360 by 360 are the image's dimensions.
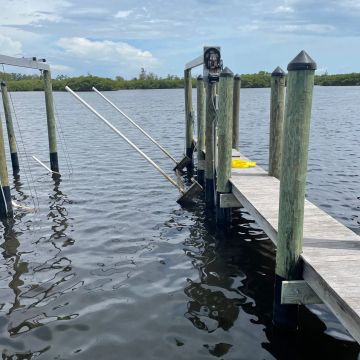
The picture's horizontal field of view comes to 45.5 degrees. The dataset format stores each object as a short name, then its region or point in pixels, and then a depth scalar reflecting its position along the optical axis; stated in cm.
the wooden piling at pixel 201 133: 1208
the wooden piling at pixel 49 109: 1448
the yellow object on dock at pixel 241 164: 1025
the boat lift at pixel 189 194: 1117
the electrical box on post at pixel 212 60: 984
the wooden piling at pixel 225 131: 812
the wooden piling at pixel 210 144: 972
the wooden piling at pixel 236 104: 1250
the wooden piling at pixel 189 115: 1474
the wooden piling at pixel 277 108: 816
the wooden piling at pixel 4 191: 951
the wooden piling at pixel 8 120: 1473
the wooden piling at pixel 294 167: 450
